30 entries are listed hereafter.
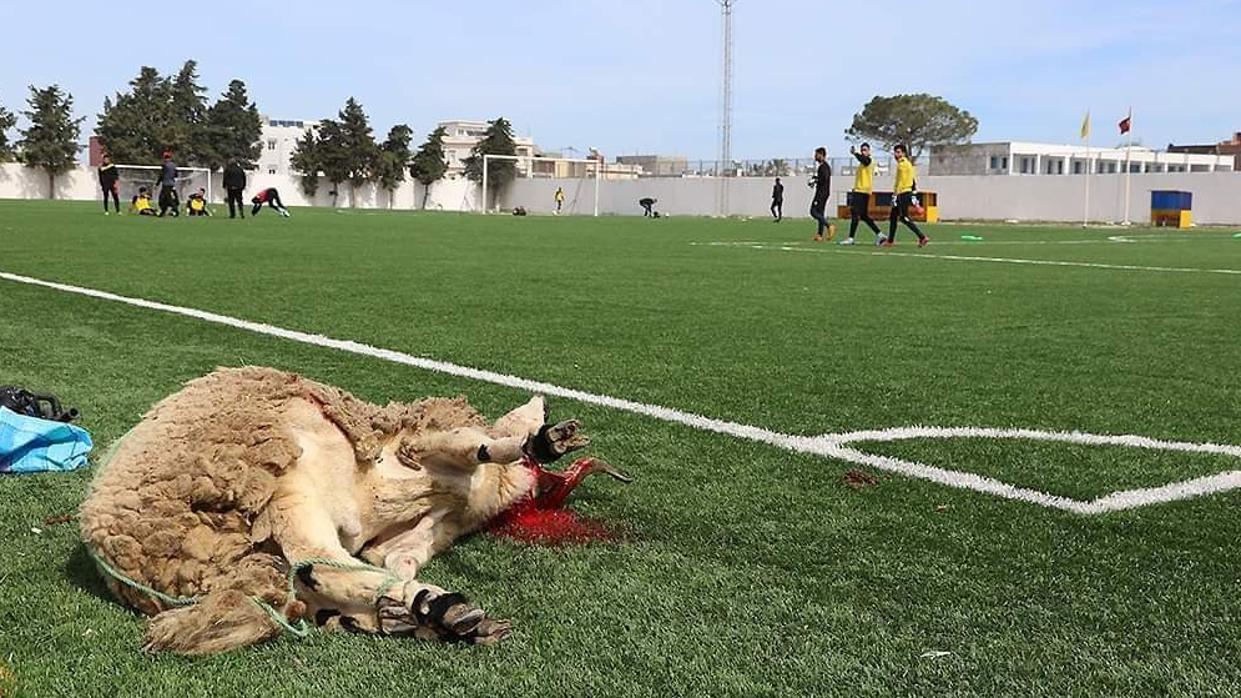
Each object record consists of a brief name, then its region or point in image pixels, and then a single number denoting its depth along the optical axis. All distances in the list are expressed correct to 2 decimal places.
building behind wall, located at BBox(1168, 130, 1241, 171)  81.50
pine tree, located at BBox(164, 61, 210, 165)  72.69
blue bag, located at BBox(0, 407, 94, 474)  3.73
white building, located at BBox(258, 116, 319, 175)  109.75
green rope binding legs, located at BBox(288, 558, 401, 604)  2.53
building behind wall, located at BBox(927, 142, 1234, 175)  65.44
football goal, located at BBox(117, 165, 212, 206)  54.30
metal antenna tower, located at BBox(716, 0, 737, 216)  65.25
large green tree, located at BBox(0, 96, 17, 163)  65.94
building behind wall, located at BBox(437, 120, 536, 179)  85.03
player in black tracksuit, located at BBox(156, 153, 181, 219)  31.14
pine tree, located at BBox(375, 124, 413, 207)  76.50
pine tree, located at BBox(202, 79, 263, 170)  76.94
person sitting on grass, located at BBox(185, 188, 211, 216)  33.16
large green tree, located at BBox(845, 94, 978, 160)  89.69
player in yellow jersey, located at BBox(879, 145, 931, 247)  20.30
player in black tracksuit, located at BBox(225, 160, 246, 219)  32.31
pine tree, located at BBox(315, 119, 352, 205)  75.25
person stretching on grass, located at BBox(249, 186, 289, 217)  35.23
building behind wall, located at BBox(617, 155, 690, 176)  77.62
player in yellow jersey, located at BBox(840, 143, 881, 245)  21.27
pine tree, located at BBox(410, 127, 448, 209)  77.31
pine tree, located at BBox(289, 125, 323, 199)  74.69
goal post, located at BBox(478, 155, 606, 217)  73.25
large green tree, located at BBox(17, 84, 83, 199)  65.44
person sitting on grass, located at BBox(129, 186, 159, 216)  33.62
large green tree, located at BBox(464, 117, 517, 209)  77.94
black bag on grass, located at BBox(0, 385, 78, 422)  3.91
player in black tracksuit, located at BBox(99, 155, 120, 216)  35.69
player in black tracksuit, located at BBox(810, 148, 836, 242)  23.08
